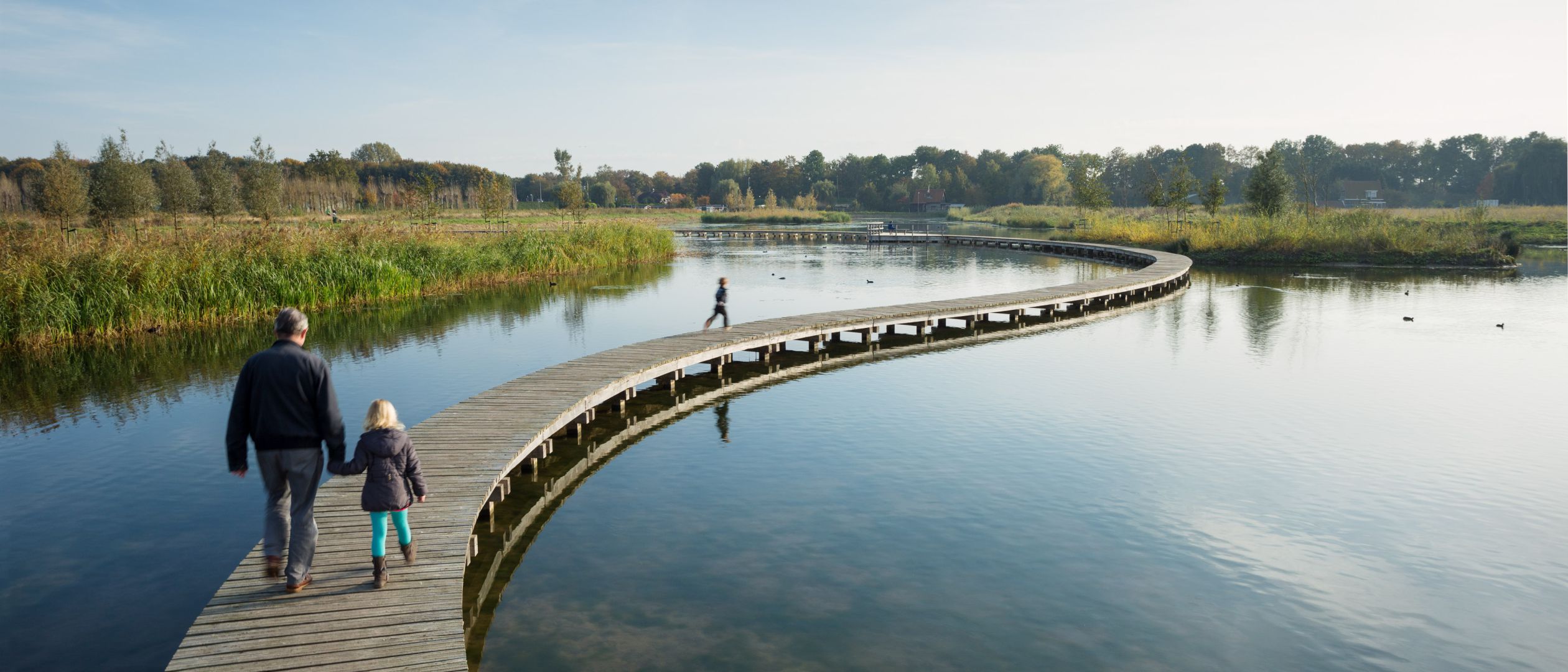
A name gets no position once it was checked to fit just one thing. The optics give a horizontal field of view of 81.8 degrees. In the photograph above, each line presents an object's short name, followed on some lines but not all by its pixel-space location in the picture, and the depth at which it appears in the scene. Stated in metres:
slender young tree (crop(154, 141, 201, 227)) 39.50
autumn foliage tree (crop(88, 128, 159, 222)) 35.84
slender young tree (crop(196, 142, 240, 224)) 38.31
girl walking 5.91
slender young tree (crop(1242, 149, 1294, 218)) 45.41
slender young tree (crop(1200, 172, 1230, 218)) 47.84
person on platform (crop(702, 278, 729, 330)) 16.62
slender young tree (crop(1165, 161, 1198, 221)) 48.41
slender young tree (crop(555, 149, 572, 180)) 69.31
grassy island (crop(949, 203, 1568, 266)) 36.84
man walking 5.62
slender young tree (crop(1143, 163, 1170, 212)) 49.69
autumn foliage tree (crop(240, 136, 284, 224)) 42.03
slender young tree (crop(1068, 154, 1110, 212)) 60.59
